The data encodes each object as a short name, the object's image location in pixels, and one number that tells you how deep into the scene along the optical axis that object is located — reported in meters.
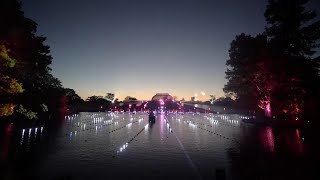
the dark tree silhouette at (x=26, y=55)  14.08
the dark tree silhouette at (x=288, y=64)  20.69
